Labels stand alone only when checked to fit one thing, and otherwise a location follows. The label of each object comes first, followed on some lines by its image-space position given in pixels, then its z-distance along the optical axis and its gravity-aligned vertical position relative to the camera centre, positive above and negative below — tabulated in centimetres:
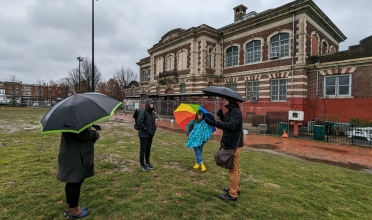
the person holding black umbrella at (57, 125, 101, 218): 296 -84
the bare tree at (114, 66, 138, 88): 6688 +992
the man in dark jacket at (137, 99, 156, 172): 523 -51
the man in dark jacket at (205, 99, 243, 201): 363 -50
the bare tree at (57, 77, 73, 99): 5676 +513
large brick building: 1622 +455
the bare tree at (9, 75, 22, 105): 6819 +886
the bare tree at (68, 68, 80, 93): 5372 +802
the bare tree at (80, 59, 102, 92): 5063 +905
